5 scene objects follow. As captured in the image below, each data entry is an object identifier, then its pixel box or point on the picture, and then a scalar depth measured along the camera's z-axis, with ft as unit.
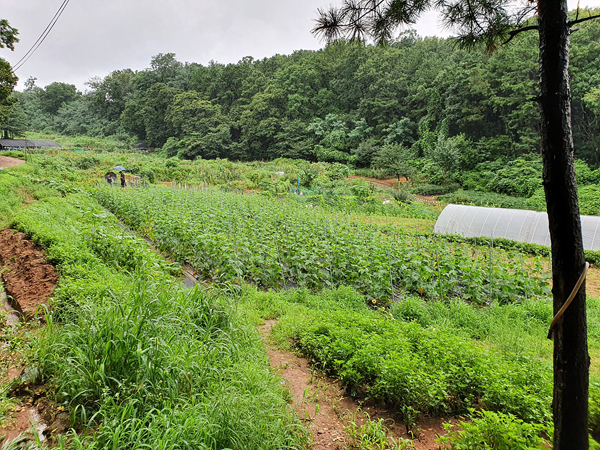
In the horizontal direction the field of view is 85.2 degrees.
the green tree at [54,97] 233.76
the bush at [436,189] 82.94
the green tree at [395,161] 90.94
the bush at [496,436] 6.31
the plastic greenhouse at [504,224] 32.73
